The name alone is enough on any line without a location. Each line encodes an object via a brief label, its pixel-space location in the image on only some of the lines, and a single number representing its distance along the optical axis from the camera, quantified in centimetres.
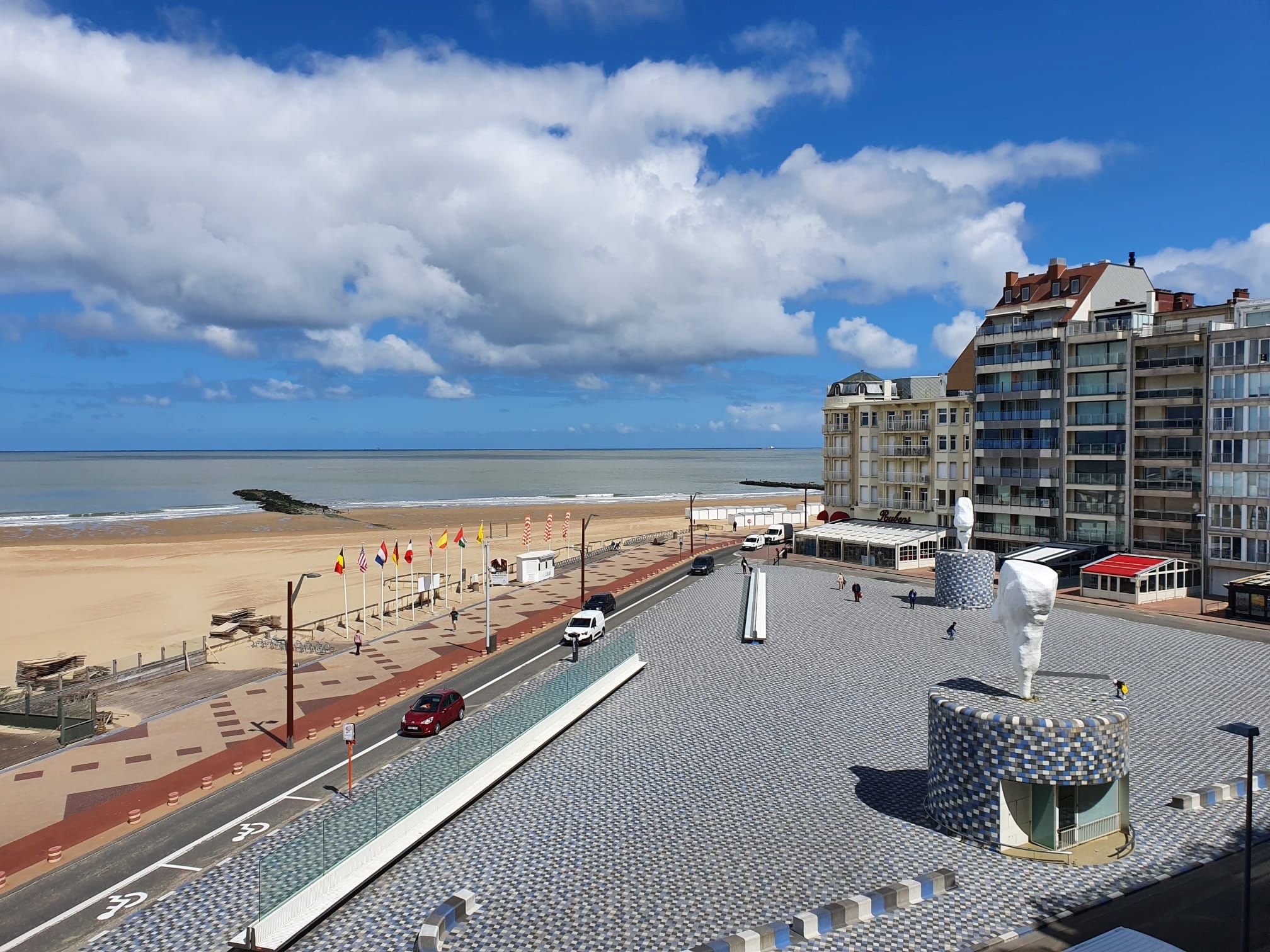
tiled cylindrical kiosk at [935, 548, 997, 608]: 5022
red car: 3103
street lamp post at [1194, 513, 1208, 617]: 5356
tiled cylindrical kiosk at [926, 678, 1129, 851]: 1955
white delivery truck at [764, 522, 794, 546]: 8544
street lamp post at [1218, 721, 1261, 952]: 1556
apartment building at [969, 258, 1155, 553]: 6100
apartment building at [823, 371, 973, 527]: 7394
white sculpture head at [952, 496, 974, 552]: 4847
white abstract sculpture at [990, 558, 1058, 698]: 2105
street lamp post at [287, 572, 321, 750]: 3009
